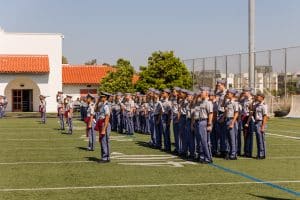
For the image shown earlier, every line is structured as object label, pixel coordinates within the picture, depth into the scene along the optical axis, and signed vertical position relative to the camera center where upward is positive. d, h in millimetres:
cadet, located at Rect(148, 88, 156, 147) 17597 -595
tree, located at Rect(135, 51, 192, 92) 43312 +1660
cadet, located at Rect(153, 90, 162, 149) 16827 -754
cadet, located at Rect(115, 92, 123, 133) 24672 -642
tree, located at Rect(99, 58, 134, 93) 54656 +1480
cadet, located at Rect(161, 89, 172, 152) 16422 -571
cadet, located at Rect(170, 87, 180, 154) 15641 -524
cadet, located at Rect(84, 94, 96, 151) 16750 -731
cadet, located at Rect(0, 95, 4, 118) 41206 -718
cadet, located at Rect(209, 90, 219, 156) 14969 -895
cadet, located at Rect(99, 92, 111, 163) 13531 -726
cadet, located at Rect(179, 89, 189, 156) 14898 -694
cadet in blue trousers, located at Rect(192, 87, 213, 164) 13594 -606
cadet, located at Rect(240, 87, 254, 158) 15273 -639
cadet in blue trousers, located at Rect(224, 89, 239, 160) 14492 -621
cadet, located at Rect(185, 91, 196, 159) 14367 -827
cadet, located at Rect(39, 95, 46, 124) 32097 -628
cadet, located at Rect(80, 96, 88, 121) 32131 -713
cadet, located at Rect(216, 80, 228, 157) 14859 -693
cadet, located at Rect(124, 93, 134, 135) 23234 -640
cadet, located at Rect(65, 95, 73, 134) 23672 -570
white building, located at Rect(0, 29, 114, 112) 50875 +2333
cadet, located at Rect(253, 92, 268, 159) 14648 -628
